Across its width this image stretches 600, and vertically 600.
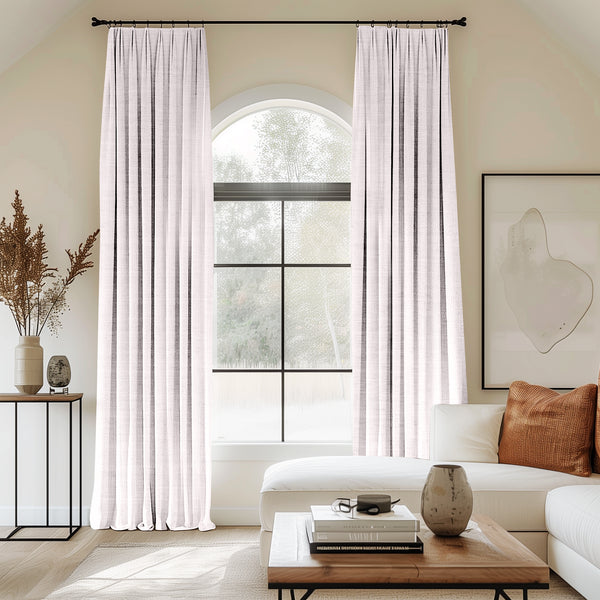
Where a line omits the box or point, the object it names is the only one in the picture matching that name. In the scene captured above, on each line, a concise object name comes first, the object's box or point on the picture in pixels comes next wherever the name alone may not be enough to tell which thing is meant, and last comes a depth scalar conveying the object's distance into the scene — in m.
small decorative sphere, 3.64
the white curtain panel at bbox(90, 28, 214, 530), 3.72
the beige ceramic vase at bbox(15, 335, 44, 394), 3.61
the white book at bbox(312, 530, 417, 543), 1.97
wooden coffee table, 1.83
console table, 3.52
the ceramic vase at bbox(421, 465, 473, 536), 2.07
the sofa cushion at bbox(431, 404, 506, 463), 3.33
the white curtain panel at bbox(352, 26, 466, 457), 3.75
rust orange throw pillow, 3.08
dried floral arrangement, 3.61
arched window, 4.01
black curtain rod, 3.84
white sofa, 2.67
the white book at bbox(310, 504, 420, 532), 1.98
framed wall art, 3.87
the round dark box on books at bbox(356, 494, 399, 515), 2.06
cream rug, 2.74
